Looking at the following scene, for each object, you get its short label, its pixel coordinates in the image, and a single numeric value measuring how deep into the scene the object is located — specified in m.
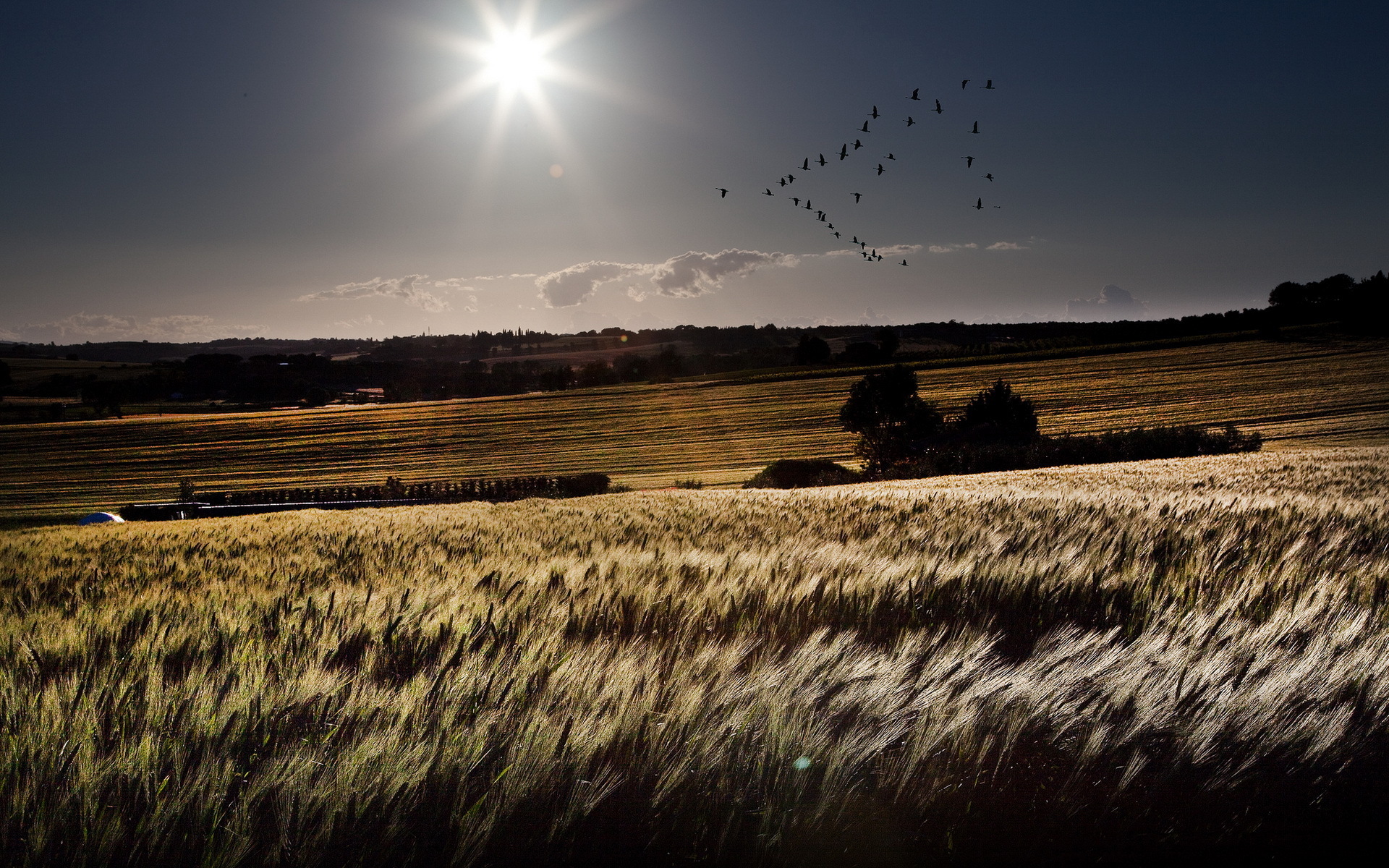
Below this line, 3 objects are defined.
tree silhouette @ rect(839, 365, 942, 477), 51.03
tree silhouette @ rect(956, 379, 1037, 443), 49.19
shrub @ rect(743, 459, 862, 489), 43.83
